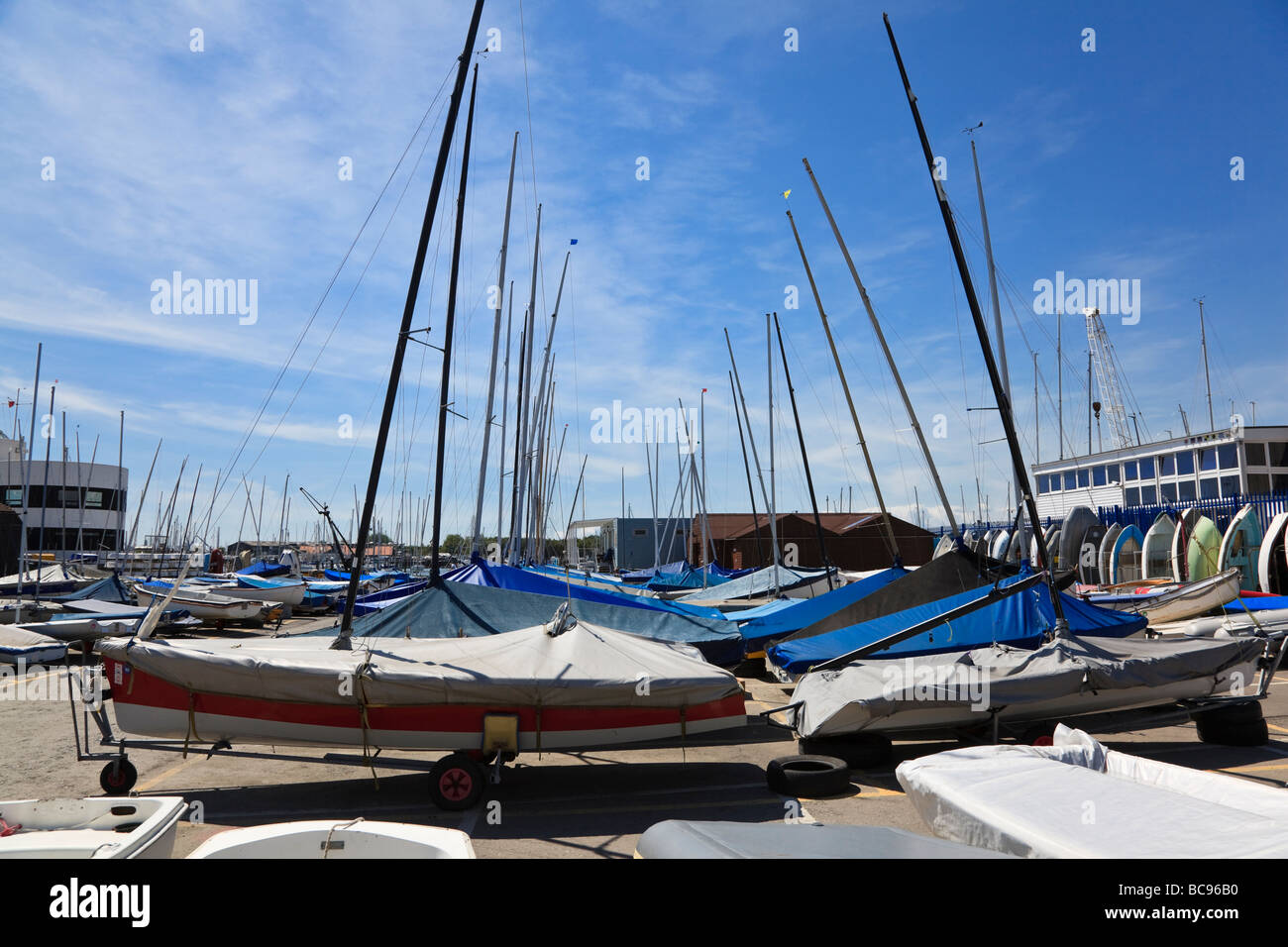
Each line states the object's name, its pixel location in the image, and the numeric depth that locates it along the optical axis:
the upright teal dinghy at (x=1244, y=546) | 28.47
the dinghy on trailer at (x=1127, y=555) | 34.94
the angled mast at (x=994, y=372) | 12.37
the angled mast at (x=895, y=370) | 17.59
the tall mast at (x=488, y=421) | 20.89
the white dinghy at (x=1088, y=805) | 4.71
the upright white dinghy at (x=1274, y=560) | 25.30
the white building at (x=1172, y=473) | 37.72
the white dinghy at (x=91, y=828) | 4.63
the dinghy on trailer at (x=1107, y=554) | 36.44
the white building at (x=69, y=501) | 71.38
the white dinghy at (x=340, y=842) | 4.50
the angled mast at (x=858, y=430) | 19.48
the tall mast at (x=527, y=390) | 30.16
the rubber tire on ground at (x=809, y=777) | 8.80
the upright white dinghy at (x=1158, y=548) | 33.06
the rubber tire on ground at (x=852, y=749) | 9.95
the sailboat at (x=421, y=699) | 8.66
